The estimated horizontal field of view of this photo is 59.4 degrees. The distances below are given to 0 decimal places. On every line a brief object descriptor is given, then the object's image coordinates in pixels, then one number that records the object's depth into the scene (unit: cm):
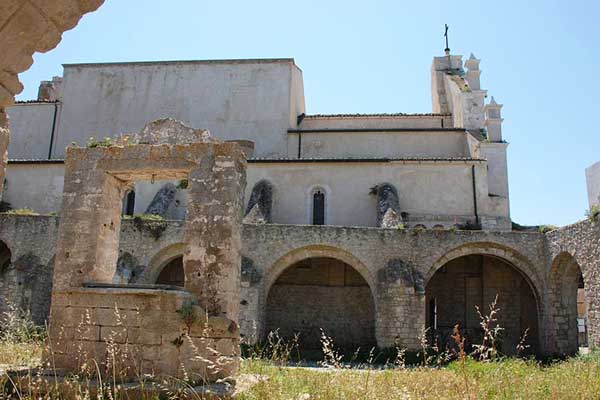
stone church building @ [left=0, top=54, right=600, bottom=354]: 1684
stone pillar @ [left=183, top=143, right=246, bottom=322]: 749
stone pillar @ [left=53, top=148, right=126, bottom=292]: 782
